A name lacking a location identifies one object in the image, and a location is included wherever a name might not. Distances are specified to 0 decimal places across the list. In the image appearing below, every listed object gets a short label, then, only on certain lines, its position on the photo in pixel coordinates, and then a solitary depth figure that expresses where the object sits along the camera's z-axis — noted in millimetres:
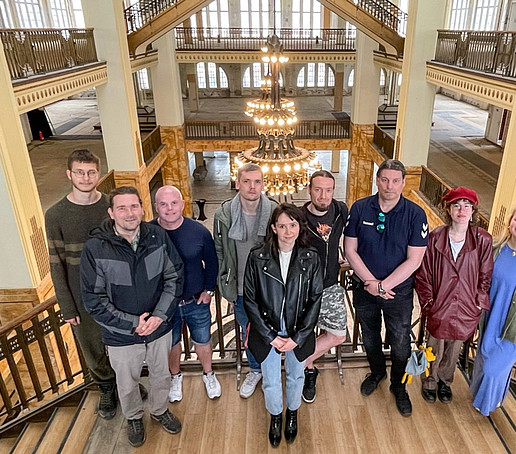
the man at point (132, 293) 2572
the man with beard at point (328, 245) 2859
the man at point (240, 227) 2877
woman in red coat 2721
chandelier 6965
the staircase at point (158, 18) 11156
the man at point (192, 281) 2824
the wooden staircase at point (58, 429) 3059
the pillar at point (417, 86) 9570
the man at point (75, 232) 2807
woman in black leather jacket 2637
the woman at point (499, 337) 2748
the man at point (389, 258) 2818
